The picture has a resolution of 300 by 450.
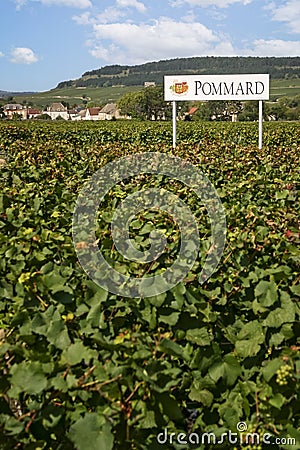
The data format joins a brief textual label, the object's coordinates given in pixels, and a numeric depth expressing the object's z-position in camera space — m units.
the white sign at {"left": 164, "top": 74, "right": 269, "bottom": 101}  12.67
